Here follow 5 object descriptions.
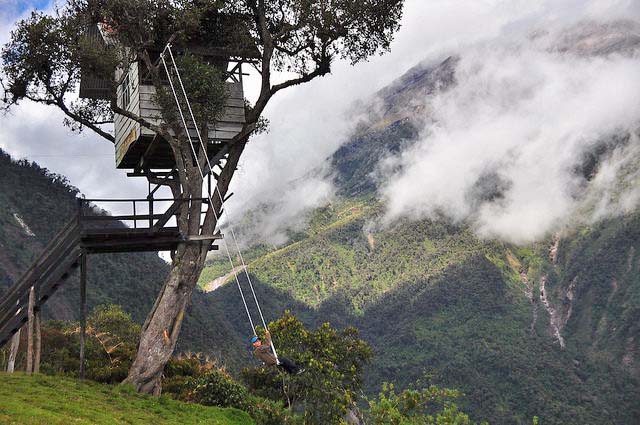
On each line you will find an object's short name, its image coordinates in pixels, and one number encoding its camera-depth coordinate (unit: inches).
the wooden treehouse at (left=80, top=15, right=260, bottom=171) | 940.0
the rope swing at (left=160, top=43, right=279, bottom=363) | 852.0
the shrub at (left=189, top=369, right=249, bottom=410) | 856.3
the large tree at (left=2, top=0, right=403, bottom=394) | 832.9
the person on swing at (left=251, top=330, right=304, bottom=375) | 717.9
